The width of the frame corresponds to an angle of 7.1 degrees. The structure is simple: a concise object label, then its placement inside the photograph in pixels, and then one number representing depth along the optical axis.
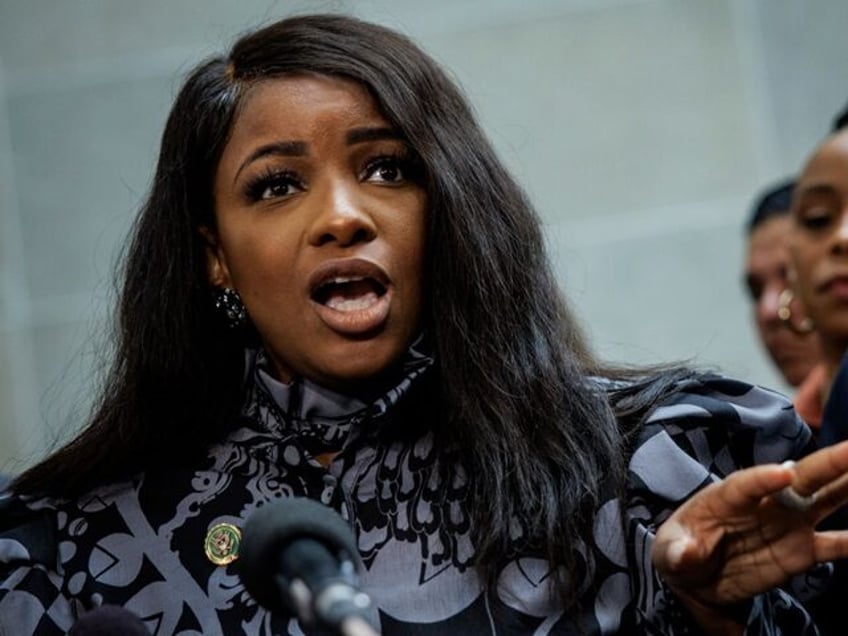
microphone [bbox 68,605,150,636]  3.77
